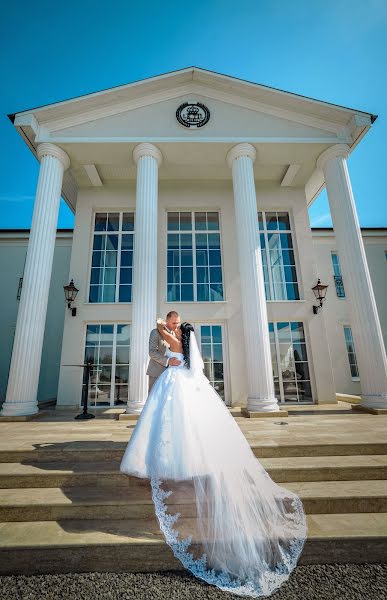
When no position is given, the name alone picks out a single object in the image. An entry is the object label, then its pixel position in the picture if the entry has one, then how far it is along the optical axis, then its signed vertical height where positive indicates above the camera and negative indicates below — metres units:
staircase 2.33 -1.31
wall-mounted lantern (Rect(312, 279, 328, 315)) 9.07 +2.48
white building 7.09 +4.43
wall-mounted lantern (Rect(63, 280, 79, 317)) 8.90 +2.62
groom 3.89 +0.37
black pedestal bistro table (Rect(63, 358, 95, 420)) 6.55 -0.52
